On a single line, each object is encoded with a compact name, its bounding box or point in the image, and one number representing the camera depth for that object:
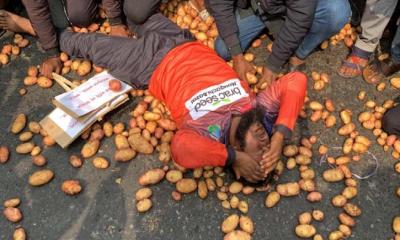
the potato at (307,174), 2.54
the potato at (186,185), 2.46
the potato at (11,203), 2.45
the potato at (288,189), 2.47
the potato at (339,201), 2.46
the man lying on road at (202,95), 2.28
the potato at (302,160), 2.59
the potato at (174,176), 2.50
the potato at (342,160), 2.59
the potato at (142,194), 2.45
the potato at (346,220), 2.38
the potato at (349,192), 2.48
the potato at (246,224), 2.35
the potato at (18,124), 2.73
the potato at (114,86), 2.79
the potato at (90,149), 2.62
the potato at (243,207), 2.43
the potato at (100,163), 2.57
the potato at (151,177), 2.49
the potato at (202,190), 2.46
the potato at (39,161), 2.59
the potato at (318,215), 2.40
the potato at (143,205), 2.41
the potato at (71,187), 2.47
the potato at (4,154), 2.61
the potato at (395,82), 2.97
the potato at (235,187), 2.48
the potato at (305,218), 2.39
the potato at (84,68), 2.99
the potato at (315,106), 2.82
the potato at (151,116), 2.73
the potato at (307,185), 2.50
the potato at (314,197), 2.47
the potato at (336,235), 2.34
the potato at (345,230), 2.36
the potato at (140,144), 2.60
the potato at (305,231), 2.34
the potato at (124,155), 2.58
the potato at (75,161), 2.59
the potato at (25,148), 2.64
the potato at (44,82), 2.93
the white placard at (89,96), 2.66
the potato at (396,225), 2.37
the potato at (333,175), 2.53
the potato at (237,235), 2.29
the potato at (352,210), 2.42
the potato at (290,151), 2.61
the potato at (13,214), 2.39
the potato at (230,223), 2.34
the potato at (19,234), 2.32
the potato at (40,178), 2.51
